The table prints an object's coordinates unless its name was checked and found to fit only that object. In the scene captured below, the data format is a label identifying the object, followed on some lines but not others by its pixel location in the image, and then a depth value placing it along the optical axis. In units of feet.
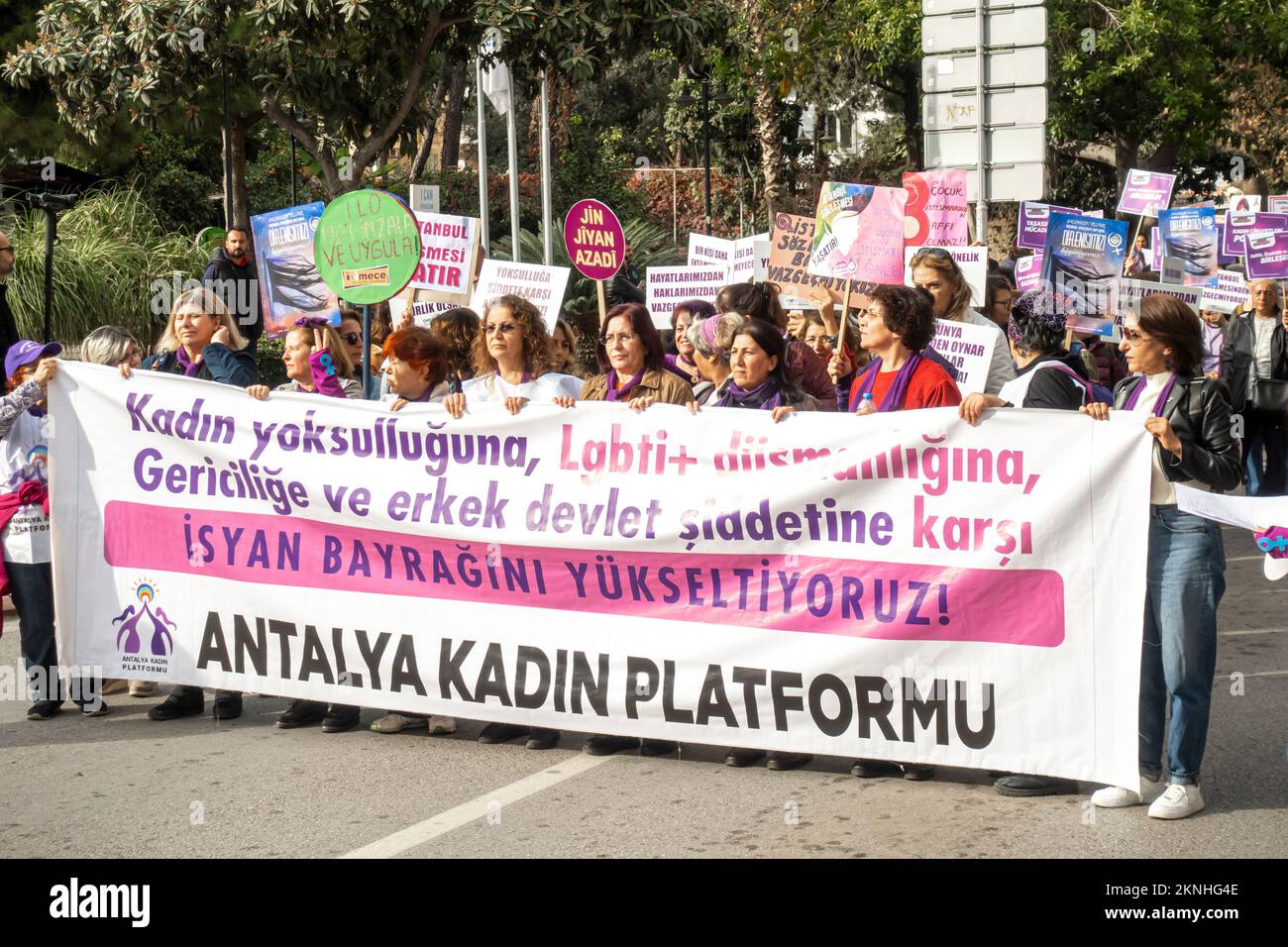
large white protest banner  18.38
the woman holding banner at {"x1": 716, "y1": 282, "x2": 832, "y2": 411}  26.50
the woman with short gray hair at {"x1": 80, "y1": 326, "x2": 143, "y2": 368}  24.50
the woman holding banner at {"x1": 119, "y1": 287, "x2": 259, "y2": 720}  23.62
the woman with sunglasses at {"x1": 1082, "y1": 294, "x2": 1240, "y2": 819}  17.71
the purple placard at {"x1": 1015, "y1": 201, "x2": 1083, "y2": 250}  48.37
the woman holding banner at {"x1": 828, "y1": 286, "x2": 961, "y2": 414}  20.29
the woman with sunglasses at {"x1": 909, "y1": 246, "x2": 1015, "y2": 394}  26.03
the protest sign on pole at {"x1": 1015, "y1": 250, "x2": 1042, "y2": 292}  45.09
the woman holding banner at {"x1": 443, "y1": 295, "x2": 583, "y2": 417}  22.75
